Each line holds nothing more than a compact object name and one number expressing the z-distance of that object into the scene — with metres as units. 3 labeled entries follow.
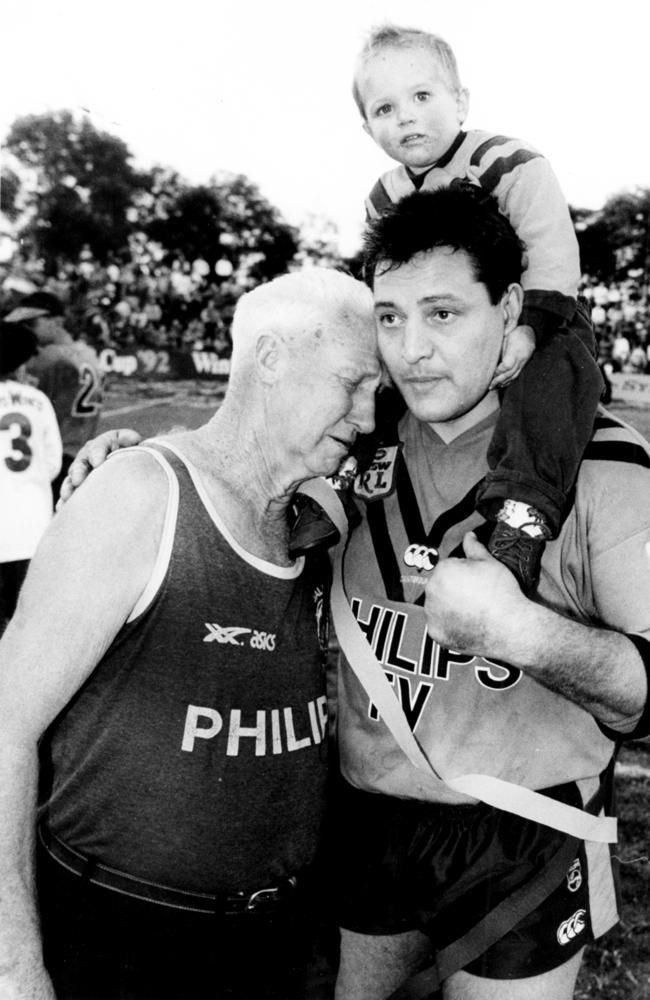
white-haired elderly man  1.65
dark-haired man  1.92
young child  1.92
